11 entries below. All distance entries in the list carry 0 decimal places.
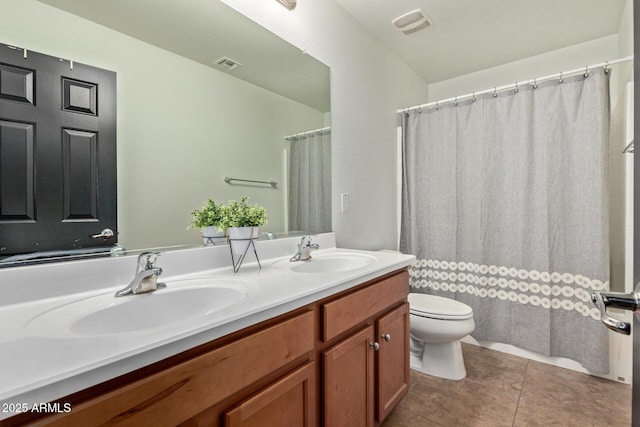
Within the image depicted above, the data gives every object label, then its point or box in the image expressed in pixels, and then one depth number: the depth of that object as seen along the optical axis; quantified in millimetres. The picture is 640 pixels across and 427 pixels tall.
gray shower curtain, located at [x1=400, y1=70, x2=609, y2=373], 1840
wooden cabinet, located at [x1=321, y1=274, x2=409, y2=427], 1023
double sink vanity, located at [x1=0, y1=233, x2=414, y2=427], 493
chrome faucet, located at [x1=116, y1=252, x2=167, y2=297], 879
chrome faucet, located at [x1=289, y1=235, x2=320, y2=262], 1475
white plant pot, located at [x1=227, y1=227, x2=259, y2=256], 1161
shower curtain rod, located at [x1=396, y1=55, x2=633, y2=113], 1767
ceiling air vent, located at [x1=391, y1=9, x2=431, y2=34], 1993
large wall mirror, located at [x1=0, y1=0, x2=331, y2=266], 938
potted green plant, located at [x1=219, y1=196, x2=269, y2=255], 1165
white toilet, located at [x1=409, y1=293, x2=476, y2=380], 1746
